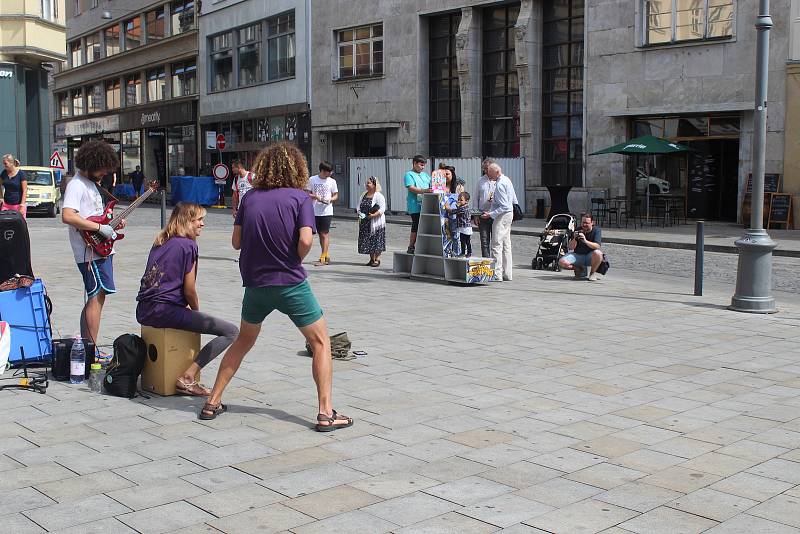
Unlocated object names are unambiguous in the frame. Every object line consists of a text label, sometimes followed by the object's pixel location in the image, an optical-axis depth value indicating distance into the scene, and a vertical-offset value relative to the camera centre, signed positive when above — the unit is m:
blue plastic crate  7.44 -1.06
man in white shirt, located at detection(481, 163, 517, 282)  14.06 -0.50
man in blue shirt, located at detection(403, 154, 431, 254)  15.89 -0.07
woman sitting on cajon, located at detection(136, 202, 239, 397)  6.80 -0.79
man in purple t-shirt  5.99 -0.43
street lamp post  11.29 -0.76
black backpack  6.85 -1.30
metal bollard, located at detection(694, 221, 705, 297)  12.48 -1.06
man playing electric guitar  7.48 -0.27
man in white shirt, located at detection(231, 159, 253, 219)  15.78 +0.01
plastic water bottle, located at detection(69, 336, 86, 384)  7.23 -1.33
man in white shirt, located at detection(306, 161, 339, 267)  15.97 -0.30
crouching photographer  14.23 -1.01
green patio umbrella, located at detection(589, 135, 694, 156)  24.77 +0.90
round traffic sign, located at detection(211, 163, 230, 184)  36.10 +0.37
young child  14.45 -0.63
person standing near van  16.22 -0.03
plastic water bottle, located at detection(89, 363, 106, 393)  7.07 -1.43
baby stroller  15.78 -1.00
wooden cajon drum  6.87 -1.23
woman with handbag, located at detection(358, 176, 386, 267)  15.73 -0.68
